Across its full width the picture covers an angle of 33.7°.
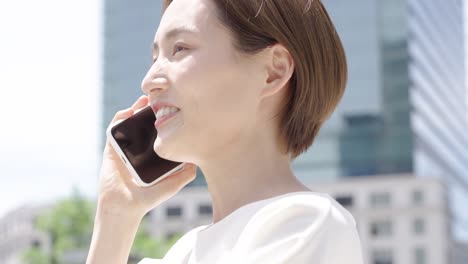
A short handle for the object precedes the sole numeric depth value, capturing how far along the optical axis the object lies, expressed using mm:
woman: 1117
